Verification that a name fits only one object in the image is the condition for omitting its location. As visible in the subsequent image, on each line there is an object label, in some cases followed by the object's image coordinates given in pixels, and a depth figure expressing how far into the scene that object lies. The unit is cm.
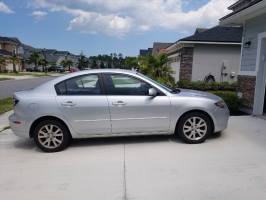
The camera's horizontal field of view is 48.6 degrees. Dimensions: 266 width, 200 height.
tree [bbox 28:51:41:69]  7300
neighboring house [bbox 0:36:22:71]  6289
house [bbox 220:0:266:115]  884
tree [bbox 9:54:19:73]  5976
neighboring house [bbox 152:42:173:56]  6069
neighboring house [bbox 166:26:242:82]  1595
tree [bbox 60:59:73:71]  8394
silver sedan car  579
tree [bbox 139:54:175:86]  1786
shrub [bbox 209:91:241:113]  980
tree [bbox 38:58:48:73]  7129
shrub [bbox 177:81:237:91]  1397
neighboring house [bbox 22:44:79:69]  8286
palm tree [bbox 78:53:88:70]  8825
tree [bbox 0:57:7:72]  5280
